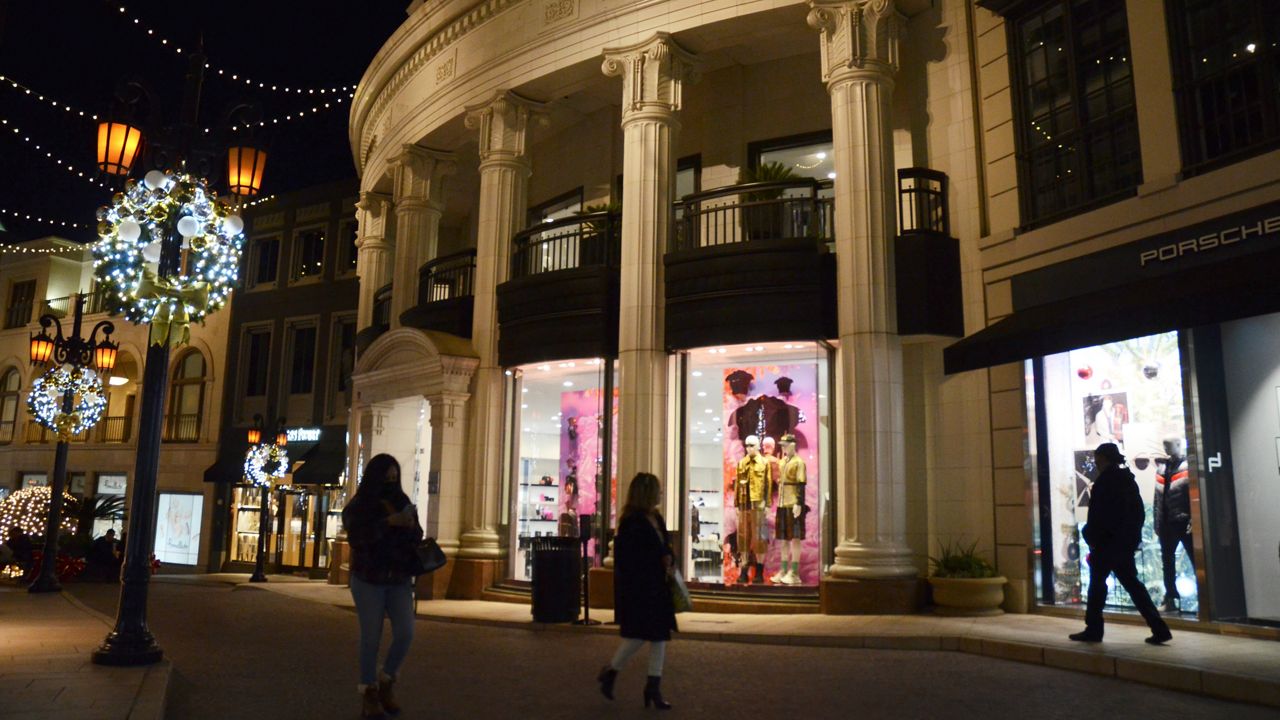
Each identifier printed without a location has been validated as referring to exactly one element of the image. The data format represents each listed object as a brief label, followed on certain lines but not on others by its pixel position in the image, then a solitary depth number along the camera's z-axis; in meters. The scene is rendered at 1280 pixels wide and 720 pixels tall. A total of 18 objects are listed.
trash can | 12.86
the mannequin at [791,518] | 14.49
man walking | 9.52
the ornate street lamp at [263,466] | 24.83
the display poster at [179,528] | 34.38
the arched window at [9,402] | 42.19
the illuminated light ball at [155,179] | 9.05
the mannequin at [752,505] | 14.73
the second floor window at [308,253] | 32.75
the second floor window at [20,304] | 42.12
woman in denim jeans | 6.74
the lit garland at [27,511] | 20.34
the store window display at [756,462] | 14.55
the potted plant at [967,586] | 12.66
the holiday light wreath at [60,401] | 18.92
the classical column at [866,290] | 13.30
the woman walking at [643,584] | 7.07
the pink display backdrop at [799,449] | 14.42
